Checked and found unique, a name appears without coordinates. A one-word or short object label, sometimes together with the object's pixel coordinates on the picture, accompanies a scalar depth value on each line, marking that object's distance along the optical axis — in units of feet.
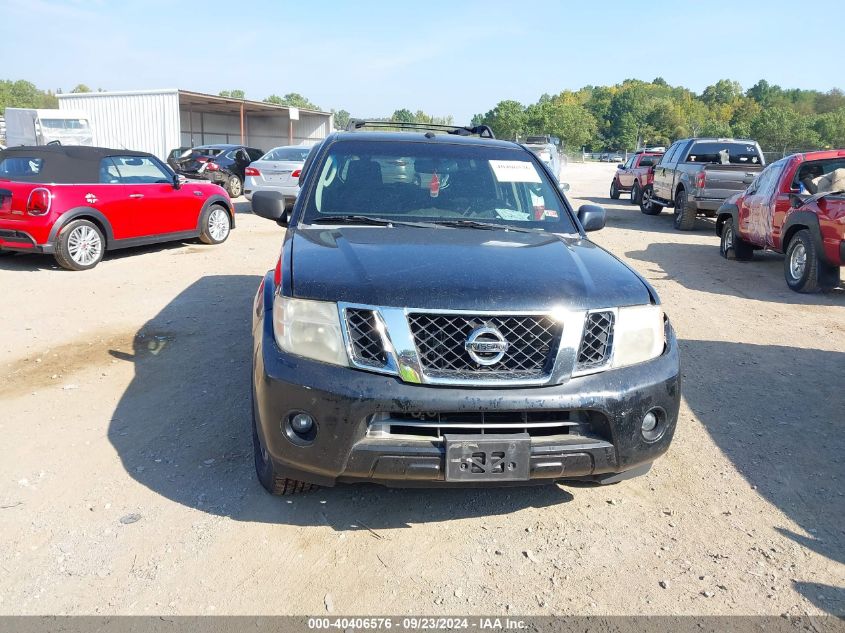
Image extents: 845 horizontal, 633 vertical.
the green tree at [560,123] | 287.48
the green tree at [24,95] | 364.58
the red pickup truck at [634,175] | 65.13
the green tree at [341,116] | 383.90
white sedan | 49.44
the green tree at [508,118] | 287.28
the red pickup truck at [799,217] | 26.23
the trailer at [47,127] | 92.63
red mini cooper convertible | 28.63
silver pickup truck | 44.60
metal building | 98.94
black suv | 8.89
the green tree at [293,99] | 489.26
